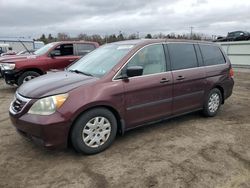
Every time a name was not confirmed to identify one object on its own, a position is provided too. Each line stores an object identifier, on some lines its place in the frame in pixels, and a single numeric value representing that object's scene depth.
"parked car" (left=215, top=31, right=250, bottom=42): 19.48
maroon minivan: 2.73
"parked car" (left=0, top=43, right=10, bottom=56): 17.31
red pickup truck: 6.64
